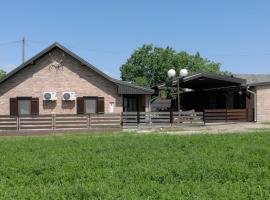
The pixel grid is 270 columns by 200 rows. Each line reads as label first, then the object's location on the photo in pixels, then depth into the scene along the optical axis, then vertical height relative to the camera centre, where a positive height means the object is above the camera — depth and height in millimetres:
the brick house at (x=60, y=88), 17683 +1139
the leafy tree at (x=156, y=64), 53109 +7558
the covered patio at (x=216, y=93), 19528 +1076
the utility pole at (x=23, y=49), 29597 +5639
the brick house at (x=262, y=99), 19659 +487
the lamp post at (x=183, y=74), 19750 +2118
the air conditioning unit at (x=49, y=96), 17743 +660
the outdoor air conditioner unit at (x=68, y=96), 17864 +660
